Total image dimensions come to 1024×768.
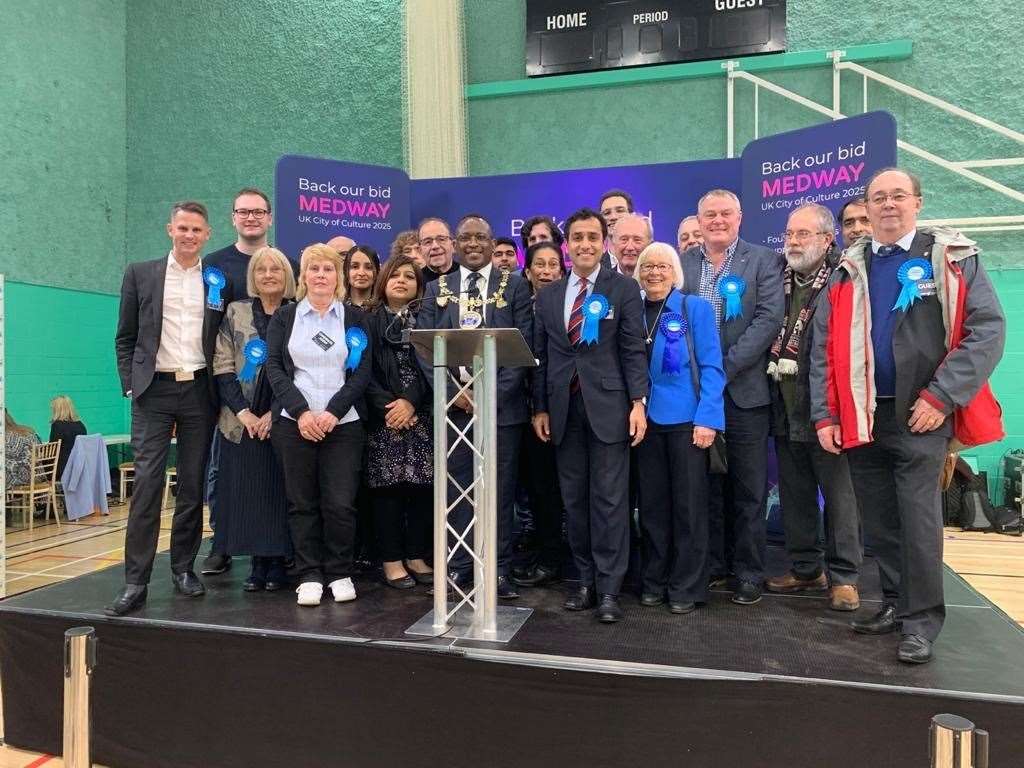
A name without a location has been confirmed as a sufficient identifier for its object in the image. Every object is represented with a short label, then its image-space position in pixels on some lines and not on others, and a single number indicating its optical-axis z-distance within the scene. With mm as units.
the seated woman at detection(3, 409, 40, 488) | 6316
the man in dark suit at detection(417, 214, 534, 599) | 2809
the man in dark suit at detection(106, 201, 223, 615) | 2734
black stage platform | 1938
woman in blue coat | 2656
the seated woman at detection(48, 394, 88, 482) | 7035
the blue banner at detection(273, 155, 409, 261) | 4812
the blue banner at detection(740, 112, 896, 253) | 3943
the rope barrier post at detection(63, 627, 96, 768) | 1891
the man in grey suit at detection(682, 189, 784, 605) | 2834
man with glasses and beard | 2729
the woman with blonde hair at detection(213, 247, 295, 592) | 2910
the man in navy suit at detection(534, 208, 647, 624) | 2629
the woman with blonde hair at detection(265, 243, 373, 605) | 2781
